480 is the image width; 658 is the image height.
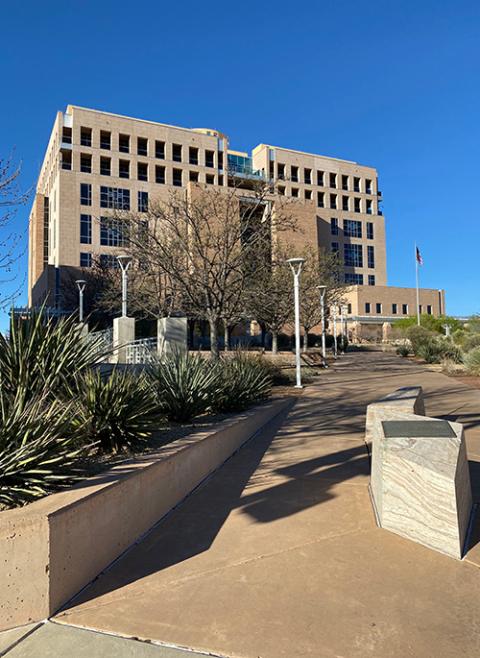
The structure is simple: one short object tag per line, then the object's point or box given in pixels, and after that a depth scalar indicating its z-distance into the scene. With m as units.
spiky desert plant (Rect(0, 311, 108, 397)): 5.86
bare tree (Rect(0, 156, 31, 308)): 8.02
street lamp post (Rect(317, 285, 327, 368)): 29.52
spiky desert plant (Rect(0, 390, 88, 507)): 3.60
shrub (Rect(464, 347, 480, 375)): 20.64
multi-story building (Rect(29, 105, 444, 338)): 60.09
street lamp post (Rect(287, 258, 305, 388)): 16.77
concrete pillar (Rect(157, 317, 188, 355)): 13.62
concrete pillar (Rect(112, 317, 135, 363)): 16.86
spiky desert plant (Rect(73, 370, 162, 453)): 5.36
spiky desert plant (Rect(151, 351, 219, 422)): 7.46
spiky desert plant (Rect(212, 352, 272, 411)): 8.90
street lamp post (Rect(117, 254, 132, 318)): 18.27
